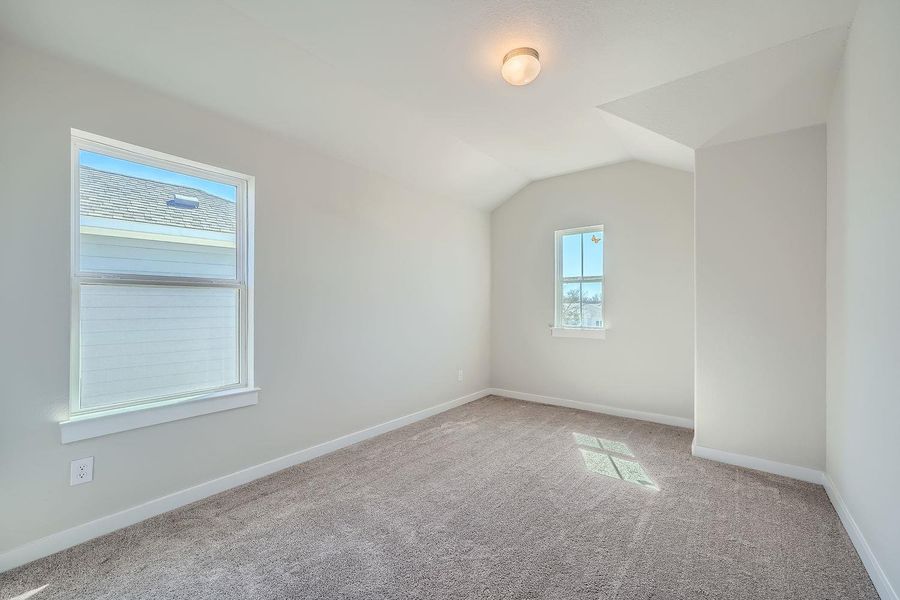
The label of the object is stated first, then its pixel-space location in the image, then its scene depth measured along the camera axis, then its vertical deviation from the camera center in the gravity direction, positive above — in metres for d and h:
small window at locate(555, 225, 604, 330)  4.32 +0.28
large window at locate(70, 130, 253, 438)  2.07 +0.13
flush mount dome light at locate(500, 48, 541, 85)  2.18 +1.35
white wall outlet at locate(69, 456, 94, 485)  1.95 -0.86
